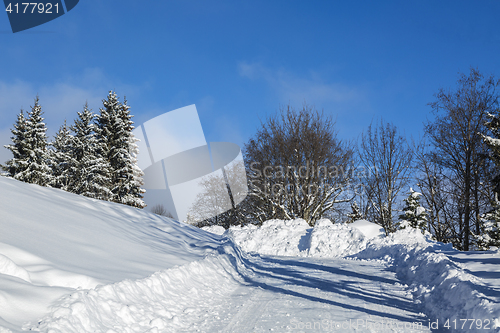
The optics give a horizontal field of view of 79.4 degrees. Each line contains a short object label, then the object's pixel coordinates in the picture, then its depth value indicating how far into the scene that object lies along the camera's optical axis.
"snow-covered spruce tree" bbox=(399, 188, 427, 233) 22.84
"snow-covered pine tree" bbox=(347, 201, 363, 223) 39.71
